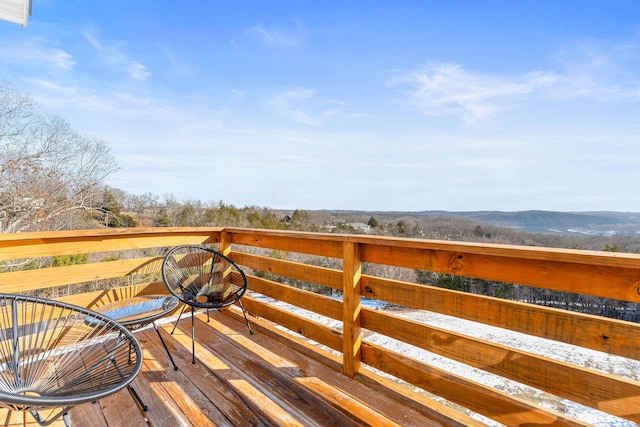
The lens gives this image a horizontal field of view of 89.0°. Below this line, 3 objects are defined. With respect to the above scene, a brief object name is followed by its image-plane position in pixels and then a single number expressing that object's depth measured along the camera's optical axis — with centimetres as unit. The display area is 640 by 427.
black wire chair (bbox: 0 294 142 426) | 105
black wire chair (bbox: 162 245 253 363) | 242
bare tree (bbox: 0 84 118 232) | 840
